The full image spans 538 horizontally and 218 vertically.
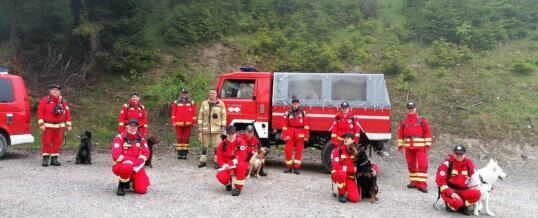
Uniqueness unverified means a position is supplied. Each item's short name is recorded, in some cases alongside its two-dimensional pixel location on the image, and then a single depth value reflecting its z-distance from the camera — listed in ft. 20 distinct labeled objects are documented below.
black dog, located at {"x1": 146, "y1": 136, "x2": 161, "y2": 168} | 33.12
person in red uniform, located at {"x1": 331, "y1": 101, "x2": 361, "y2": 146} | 31.34
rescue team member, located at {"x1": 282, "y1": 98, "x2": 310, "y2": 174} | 32.81
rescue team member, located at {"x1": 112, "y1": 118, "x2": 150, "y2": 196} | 24.25
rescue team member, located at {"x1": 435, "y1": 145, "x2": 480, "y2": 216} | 23.49
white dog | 23.52
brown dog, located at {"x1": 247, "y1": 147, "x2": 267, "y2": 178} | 30.83
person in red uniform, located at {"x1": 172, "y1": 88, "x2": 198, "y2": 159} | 36.99
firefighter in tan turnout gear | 34.17
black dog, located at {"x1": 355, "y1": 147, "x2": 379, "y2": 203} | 25.40
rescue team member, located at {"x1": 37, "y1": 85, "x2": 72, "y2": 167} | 31.83
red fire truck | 33.47
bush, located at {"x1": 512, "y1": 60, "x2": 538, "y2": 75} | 54.60
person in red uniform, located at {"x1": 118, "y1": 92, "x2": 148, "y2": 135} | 34.45
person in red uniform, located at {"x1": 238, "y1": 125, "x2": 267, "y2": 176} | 31.32
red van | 33.71
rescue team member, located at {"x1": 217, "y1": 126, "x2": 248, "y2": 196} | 26.11
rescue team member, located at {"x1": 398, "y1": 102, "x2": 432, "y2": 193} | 29.76
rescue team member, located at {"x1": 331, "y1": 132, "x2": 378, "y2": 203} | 25.38
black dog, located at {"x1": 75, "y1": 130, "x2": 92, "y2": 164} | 33.99
